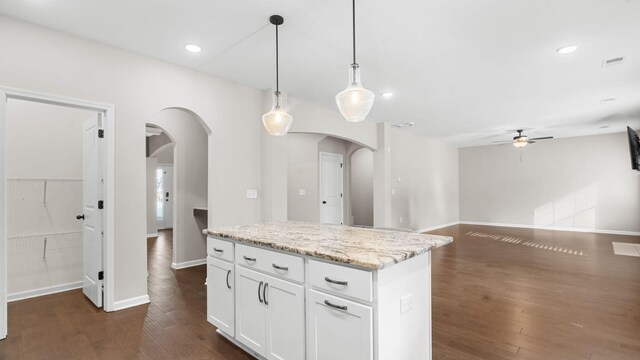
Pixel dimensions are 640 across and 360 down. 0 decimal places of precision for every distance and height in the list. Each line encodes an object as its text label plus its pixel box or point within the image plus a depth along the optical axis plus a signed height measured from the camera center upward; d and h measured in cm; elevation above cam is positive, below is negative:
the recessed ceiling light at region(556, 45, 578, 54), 319 +136
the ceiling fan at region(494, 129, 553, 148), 711 +90
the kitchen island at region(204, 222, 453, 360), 159 -66
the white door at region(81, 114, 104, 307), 324 -28
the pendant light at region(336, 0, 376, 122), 210 +57
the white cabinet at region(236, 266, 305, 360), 189 -88
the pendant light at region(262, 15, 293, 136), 268 +57
